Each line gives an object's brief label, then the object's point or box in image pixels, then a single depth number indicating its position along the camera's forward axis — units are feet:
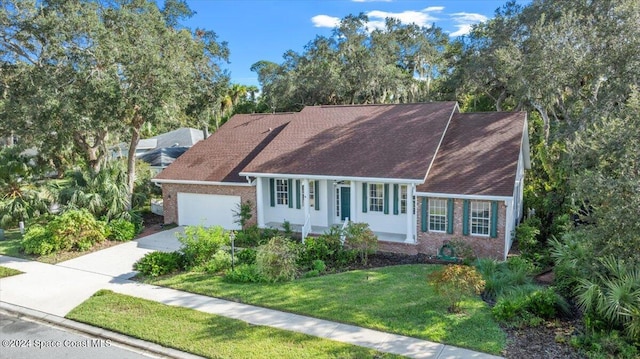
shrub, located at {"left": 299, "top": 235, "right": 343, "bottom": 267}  45.30
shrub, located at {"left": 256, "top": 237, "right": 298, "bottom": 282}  39.83
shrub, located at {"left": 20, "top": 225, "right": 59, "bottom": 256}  51.60
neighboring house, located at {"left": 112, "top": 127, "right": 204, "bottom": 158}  131.23
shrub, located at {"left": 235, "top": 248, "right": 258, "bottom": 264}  45.37
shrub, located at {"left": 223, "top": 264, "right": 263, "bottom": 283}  40.14
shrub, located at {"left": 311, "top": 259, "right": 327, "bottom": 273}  42.83
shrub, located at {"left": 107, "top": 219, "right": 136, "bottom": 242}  57.82
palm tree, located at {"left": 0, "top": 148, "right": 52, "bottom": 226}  63.52
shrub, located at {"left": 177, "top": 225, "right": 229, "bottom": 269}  44.37
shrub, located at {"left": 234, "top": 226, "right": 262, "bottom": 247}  53.78
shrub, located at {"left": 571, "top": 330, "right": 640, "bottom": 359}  25.27
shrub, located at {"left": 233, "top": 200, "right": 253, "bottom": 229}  58.49
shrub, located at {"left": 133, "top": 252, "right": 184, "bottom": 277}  43.01
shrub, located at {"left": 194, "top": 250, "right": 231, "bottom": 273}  43.14
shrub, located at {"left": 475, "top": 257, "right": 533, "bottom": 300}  35.53
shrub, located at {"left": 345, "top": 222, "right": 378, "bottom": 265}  45.60
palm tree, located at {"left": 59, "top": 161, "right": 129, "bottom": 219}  59.47
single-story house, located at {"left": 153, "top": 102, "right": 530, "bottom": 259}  47.11
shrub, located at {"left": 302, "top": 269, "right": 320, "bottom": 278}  41.49
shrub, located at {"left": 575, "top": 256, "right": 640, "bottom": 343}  26.50
